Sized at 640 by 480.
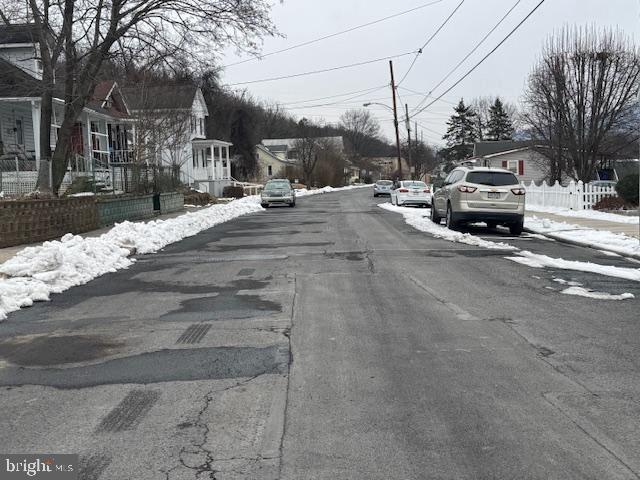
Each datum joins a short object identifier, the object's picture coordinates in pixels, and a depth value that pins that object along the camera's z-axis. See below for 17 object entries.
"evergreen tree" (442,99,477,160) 97.56
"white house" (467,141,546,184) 57.38
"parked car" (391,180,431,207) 32.00
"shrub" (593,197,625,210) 21.94
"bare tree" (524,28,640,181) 27.58
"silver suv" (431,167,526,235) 16.89
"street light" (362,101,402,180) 45.77
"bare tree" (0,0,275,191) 21.25
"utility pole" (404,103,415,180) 50.38
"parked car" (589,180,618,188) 30.81
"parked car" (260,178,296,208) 35.12
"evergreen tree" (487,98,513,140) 94.06
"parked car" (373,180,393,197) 52.15
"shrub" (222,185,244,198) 47.91
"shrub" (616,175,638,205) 21.17
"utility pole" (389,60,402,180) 45.84
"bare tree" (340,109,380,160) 142.88
